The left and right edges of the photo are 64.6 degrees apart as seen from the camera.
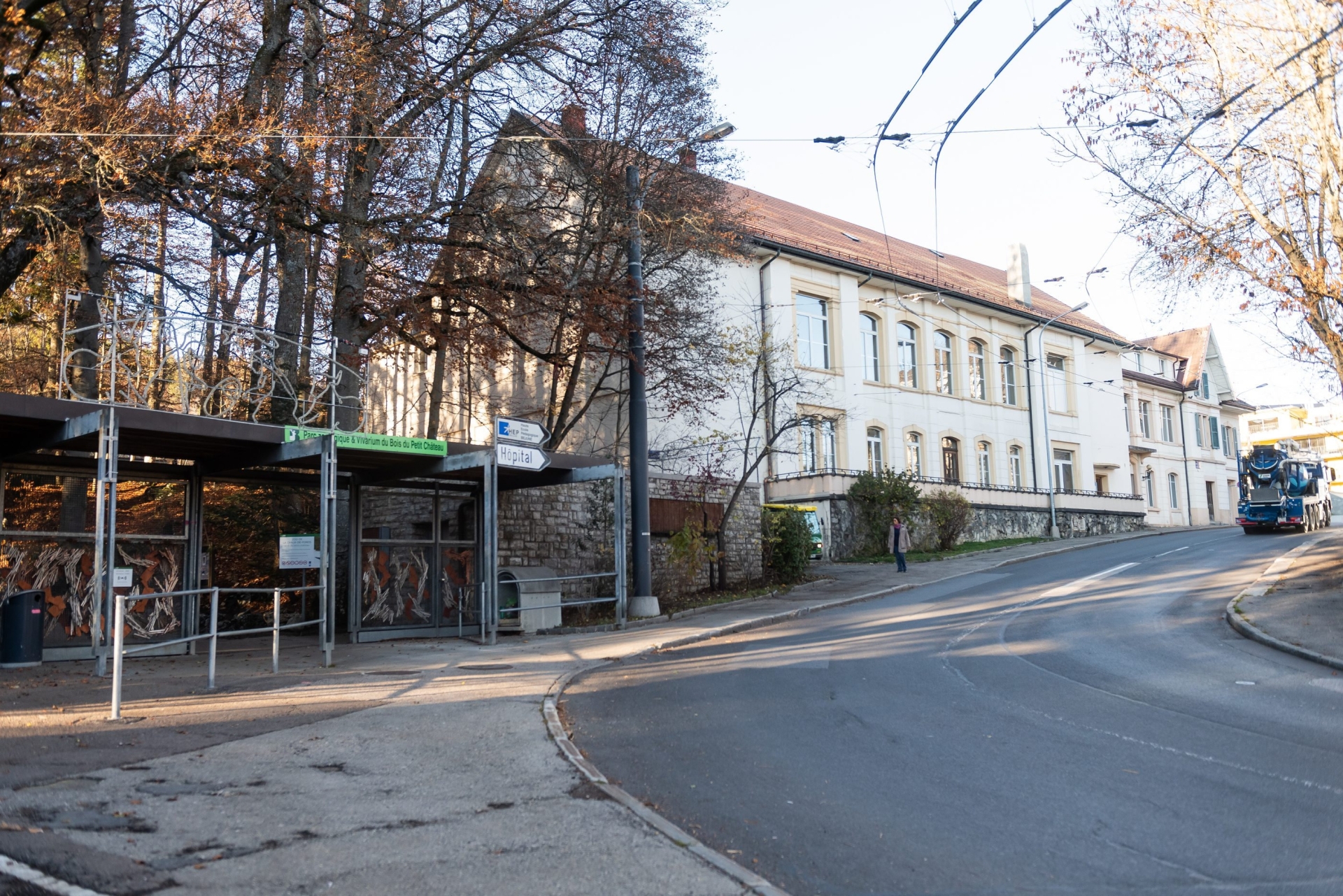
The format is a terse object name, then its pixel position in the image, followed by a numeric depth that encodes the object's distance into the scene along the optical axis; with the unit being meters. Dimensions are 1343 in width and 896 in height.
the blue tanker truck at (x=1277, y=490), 36.50
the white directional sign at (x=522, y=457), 16.17
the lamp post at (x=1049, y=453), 43.91
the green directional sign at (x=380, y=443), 14.11
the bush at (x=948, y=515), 33.81
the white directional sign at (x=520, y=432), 16.34
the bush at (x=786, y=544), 25.80
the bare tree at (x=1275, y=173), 16.05
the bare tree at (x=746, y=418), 24.92
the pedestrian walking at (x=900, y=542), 27.30
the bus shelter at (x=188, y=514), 12.97
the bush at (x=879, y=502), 32.22
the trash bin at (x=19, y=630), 13.16
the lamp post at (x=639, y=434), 20.00
